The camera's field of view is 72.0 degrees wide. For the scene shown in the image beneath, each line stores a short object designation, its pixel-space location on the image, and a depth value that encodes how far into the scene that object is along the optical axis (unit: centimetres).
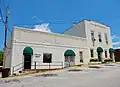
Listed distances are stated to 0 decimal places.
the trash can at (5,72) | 946
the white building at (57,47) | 1174
